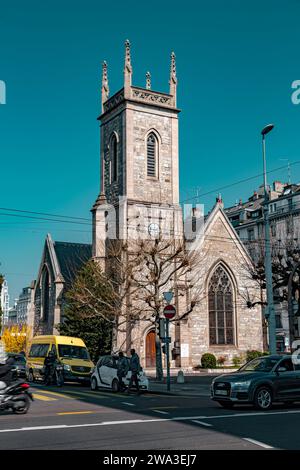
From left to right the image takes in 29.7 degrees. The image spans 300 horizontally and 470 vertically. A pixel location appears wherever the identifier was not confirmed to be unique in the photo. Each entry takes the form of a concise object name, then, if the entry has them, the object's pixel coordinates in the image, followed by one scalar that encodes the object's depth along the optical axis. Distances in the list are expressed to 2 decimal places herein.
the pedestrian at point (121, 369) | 20.23
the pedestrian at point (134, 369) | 19.16
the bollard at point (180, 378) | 26.14
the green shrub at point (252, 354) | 40.66
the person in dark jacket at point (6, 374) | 13.20
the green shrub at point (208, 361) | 37.94
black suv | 14.12
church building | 38.84
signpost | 21.22
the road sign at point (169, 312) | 21.22
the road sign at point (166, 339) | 21.30
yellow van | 24.30
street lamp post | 20.55
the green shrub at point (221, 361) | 39.47
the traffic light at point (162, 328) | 22.34
